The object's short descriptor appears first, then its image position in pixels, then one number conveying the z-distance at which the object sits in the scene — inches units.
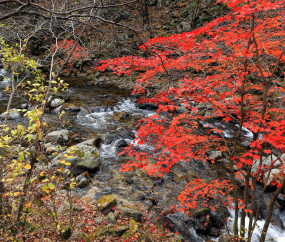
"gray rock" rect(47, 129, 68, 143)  328.3
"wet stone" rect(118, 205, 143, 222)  191.6
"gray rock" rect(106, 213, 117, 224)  178.5
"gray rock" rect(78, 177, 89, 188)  239.4
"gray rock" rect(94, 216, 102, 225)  175.7
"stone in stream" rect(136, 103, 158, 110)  511.8
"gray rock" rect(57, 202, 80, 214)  177.5
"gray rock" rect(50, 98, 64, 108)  485.5
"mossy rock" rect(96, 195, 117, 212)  193.0
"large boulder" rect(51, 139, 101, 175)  261.1
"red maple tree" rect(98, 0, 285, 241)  135.1
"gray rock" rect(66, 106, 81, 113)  478.4
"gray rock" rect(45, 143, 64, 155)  293.7
